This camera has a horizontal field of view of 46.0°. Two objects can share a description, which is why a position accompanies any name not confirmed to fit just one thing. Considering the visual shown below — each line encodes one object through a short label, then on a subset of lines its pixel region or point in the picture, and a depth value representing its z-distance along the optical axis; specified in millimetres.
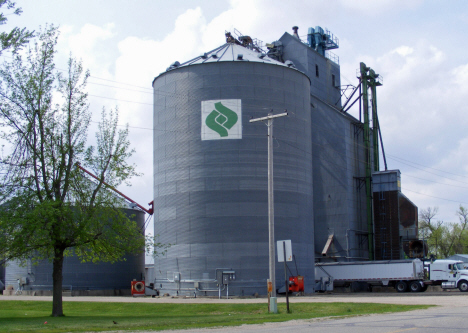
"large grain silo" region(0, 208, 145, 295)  49438
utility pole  22859
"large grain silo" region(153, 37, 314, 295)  38656
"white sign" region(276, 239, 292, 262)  21953
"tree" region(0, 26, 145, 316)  23078
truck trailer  43531
